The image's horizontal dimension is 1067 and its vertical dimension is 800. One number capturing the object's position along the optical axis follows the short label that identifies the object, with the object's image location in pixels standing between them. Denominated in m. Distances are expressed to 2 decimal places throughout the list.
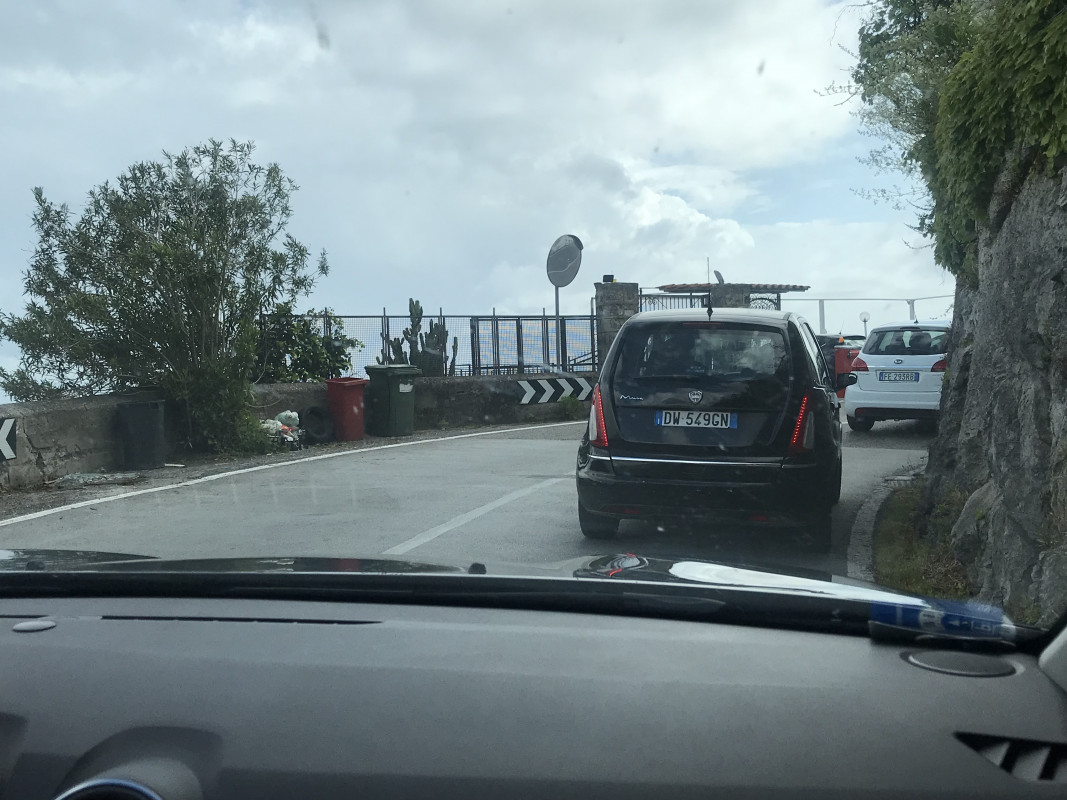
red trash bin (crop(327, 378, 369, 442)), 16.88
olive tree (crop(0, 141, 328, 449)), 14.36
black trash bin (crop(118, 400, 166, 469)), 13.20
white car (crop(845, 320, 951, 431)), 15.19
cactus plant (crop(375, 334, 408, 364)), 22.00
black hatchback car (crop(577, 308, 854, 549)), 6.72
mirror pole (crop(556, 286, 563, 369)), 25.42
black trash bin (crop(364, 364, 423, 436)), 17.45
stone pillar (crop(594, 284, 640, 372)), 25.81
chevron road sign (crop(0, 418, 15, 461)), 11.29
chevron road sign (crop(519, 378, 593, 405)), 20.84
